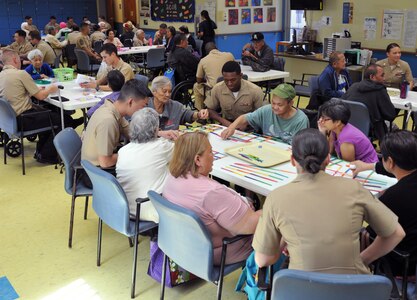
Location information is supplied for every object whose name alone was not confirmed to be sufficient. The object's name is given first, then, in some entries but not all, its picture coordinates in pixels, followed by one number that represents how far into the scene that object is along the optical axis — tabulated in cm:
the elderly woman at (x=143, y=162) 295
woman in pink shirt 239
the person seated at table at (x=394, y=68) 625
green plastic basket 602
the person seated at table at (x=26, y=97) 504
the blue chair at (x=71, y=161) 338
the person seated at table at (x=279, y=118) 363
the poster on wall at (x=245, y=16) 1140
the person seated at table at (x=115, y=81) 463
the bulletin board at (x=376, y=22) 811
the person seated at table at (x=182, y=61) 705
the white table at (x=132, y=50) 984
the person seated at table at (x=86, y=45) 977
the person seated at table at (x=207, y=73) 639
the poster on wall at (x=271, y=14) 1172
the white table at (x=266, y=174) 274
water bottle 520
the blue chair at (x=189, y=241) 227
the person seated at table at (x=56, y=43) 1073
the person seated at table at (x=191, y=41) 987
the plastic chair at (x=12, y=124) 482
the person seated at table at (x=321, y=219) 186
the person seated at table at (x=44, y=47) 808
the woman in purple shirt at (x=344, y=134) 322
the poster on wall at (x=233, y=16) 1125
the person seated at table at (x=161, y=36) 1118
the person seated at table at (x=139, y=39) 1099
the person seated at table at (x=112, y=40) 1049
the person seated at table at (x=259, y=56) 708
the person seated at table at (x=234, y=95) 448
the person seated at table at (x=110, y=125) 339
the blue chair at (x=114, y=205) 277
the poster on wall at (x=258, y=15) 1154
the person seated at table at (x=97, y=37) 1085
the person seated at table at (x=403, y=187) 220
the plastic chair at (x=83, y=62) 918
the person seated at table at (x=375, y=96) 480
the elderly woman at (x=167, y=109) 406
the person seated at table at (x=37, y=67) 619
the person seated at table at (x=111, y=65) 574
